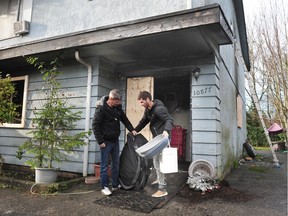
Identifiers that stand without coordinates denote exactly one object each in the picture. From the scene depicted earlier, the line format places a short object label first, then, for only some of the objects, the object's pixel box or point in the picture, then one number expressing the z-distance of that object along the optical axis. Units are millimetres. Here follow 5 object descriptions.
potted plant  4316
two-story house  4102
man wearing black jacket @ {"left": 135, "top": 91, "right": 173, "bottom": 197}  3649
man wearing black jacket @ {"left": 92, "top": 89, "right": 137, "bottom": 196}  3740
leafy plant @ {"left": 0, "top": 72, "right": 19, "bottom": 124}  5156
